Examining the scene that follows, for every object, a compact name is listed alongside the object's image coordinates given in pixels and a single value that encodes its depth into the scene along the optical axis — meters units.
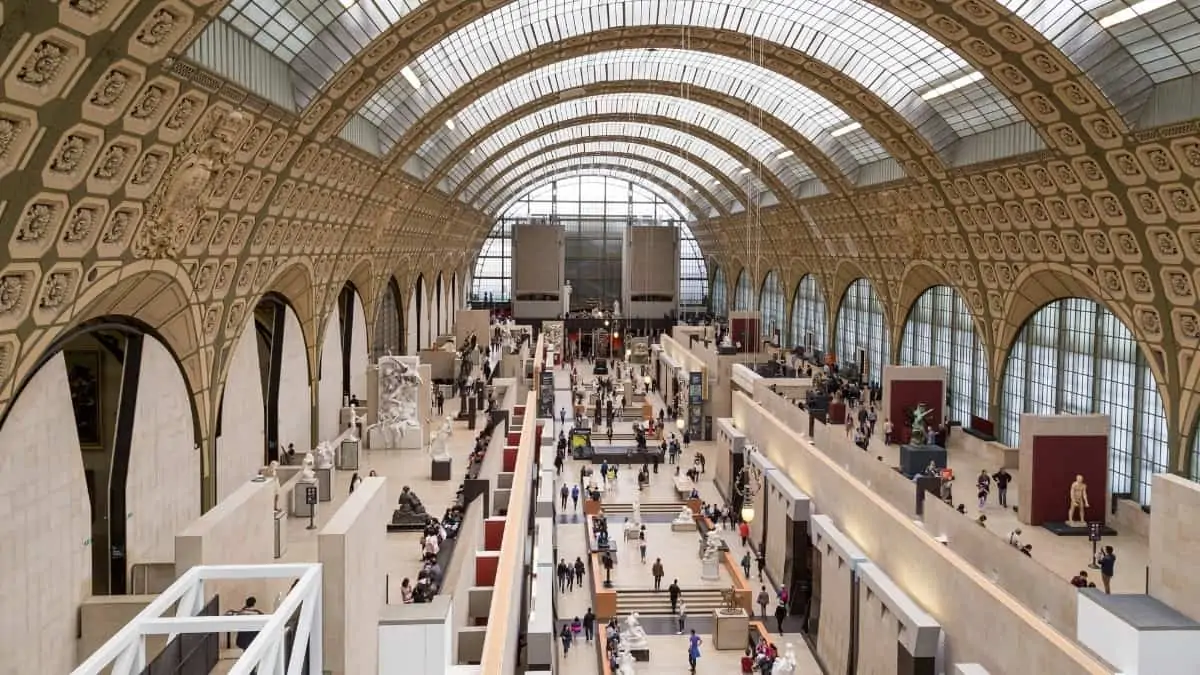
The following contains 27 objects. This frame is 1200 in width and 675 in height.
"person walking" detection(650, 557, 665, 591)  30.70
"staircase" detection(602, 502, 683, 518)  39.78
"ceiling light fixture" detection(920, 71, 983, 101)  30.39
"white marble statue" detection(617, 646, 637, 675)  23.28
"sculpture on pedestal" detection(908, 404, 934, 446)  32.22
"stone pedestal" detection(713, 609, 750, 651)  26.56
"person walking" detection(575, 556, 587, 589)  31.70
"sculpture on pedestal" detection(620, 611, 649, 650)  25.88
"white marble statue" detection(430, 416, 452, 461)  29.55
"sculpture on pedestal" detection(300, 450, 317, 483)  25.23
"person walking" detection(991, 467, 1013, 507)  29.42
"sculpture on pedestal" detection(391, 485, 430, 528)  23.77
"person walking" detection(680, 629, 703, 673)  25.05
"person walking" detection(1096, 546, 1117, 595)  21.48
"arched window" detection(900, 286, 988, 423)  42.72
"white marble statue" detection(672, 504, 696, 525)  37.00
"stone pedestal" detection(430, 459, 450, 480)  29.00
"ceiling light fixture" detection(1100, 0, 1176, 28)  21.97
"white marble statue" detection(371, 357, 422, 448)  33.22
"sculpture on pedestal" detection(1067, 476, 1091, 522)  26.28
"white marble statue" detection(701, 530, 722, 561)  31.46
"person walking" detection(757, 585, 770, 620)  28.55
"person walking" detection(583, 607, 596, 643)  27.67
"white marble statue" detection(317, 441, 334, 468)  27.24
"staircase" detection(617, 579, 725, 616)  29.58
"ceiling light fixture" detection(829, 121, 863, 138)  41.09
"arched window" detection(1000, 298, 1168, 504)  30.59
